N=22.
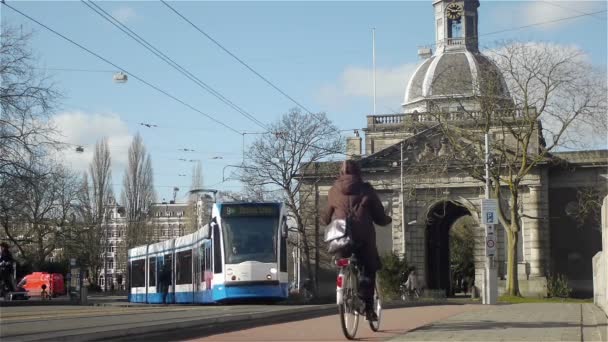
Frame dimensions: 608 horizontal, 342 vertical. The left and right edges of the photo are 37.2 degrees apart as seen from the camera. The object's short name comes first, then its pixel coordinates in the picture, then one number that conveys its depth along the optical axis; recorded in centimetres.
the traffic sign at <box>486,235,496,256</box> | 3023
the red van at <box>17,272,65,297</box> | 6109
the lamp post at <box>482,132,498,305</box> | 3045
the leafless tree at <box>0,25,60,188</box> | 3722
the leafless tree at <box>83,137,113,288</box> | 8375
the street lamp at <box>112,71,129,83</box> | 3241
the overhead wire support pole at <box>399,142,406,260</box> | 6030
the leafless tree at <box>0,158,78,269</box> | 3797
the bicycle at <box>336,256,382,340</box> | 945
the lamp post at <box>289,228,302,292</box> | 6028
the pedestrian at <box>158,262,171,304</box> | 3641
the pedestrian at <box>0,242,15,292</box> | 2434
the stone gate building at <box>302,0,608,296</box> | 5994
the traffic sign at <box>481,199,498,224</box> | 2986
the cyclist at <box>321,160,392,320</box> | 950
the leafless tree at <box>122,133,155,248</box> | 8869
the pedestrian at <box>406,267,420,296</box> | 4409
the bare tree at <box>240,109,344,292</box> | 5912
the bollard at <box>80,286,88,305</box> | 4615
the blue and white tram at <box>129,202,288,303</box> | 2692
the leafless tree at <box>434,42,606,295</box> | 4303
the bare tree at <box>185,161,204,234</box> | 10166
